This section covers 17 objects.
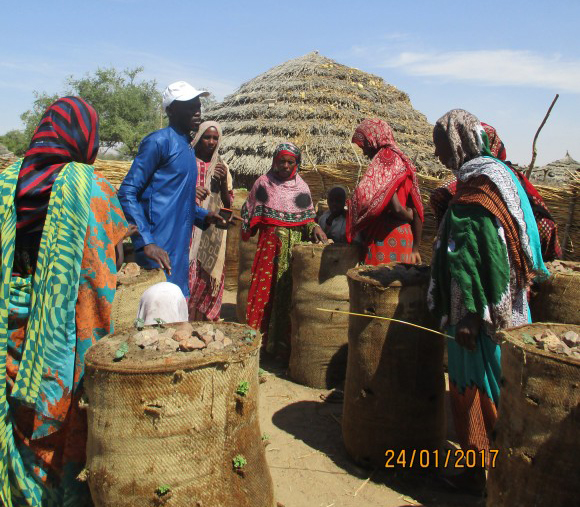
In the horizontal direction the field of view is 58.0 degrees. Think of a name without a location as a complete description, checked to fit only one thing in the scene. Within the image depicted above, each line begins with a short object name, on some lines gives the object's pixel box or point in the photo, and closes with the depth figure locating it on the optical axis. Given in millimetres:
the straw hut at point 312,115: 11156
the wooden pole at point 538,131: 4211
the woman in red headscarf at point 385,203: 4008
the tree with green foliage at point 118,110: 30203
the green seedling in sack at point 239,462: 1957
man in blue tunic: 3203
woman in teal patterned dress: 2184
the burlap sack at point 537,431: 1737
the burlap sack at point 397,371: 3033
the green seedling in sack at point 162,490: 1825
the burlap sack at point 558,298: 3414
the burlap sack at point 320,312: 4398
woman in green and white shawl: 2574
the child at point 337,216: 5215
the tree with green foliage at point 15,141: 28805
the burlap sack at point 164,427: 1812
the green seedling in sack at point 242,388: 1950
